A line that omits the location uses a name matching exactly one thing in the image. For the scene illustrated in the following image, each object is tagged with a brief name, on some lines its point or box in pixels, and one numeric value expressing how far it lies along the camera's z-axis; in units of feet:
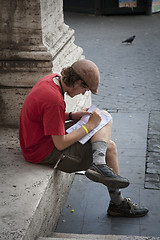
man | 11.00
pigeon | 34.17
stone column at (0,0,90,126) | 13.38
